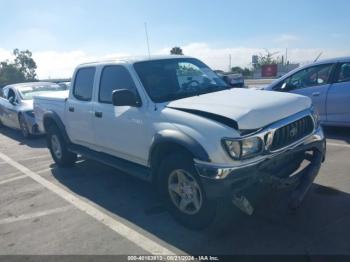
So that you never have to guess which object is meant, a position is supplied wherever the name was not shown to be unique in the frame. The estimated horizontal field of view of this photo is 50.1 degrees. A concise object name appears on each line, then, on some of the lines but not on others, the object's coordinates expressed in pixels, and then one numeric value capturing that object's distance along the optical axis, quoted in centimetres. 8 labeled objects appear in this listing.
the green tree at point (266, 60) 7809
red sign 5428
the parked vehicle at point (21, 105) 1019
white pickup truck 366
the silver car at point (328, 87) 739
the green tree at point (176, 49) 5666
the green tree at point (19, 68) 7175
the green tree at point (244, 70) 6562
